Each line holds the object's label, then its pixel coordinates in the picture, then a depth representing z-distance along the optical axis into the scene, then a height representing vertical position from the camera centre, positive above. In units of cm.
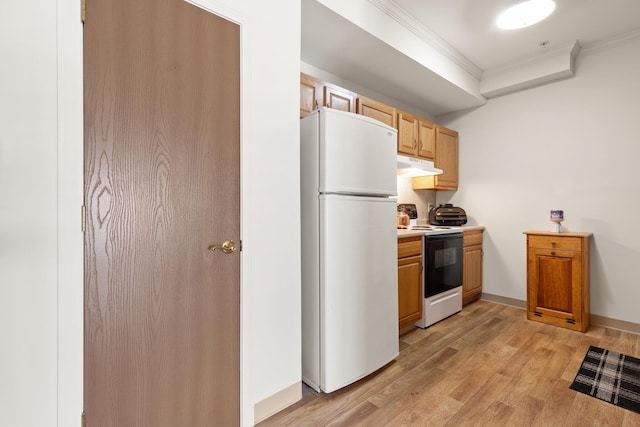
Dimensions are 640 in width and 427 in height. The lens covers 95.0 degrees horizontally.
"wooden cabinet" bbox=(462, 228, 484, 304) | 340 -63
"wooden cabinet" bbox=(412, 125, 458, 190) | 362 +62
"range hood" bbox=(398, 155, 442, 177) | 298 +49
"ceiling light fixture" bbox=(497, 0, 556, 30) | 226 +159
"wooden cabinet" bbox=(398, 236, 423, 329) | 256 -61
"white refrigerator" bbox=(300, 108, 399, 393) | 178 -22
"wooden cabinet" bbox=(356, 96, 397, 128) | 268 +99
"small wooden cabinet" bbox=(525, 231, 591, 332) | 273 -65
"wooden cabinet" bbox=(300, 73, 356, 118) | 223 +96
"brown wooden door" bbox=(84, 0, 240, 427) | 114 +0
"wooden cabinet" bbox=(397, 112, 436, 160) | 311 +86
